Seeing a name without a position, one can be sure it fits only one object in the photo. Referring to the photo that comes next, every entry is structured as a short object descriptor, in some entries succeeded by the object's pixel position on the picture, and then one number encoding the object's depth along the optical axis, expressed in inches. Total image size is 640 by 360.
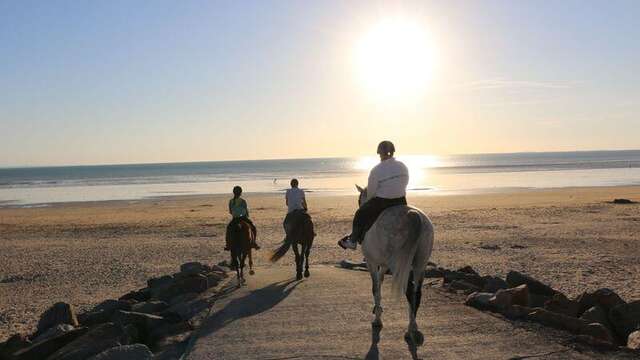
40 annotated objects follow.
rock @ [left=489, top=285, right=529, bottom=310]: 391.9
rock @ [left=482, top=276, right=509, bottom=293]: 476.8
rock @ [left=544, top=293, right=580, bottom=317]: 409.7
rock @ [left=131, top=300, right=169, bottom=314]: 439.5
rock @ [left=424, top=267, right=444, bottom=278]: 569.8
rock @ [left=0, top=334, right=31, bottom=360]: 376.5
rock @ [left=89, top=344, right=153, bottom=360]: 287.0
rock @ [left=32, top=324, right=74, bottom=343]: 374.4
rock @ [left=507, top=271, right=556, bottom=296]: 471.2
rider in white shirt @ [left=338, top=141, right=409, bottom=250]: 335.6
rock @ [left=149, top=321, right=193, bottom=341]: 357.7
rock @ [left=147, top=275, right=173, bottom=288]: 579.6
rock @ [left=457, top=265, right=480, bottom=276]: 565.0
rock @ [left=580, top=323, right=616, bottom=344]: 327.0
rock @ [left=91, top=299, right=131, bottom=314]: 476.4
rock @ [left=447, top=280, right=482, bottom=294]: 468.1
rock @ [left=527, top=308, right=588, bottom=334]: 339.6
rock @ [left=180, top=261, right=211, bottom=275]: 584.7
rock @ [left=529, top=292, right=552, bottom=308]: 441.4
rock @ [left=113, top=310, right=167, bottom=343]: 359.3
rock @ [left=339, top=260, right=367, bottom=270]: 633.0
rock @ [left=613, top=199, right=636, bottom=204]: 1499.3
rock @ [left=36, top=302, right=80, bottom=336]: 433.4
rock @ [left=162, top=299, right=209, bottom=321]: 404.2
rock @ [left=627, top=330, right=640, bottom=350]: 305.9
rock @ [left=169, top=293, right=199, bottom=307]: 467.2
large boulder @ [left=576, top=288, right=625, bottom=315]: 406.0
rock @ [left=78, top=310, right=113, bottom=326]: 451.2
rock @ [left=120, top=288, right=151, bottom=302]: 556.7
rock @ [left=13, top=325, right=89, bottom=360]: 347.6
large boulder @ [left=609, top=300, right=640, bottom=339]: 370.0
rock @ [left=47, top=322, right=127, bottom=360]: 320.8
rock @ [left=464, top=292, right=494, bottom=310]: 402.9
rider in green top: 562.3
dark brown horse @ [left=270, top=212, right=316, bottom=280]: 563.5
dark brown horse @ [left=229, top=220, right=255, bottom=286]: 546.0
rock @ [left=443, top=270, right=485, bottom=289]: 514.1
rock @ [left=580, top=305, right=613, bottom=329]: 376.5
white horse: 315.0
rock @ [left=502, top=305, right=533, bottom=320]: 370.6
